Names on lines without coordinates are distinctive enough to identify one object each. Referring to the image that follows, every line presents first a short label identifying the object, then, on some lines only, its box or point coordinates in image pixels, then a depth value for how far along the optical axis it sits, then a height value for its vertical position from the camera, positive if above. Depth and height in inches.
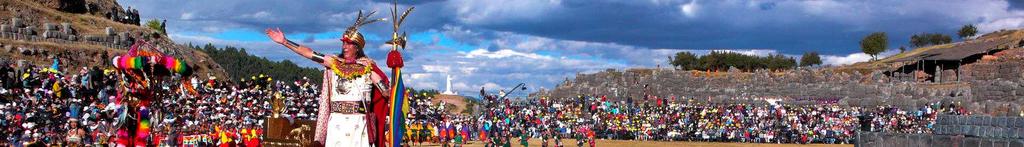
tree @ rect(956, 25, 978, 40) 4594.0 +226.8
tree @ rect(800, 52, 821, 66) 4621.1 +118.1
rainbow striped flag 486.9 -7.5
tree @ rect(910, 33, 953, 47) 4699.8 +205.5
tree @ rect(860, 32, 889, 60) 4133.9 +158.7
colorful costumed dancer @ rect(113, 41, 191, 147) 575.2 -0.5
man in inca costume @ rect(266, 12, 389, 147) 489.7 -1.8
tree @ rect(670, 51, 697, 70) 3897.6 +93.8
